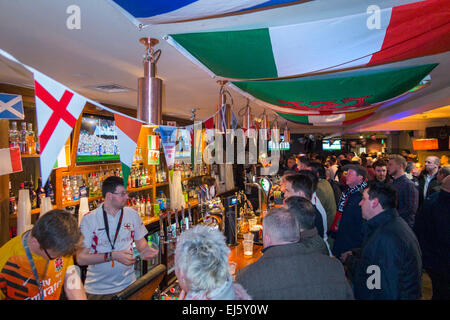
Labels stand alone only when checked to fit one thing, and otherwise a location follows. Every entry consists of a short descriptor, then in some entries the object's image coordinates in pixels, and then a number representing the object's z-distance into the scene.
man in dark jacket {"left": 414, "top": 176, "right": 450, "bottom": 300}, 2.99
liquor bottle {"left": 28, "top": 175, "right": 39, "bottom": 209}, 3.67
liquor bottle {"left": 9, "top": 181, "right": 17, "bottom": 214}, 3.49
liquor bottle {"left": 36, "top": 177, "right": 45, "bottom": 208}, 3.79
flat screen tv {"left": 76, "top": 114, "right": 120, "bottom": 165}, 4.42
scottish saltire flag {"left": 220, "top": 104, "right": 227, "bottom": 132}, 3.06
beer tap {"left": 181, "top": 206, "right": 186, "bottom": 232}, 3.09
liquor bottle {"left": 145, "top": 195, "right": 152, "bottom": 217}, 5.40
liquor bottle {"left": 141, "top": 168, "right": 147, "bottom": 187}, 5.53
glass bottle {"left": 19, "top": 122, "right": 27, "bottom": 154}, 3.55
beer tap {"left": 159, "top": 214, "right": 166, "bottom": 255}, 3.02
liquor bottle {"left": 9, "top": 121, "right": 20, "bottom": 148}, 3.48
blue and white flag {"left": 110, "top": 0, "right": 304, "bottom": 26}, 1.26
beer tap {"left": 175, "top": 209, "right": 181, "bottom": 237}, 2.92
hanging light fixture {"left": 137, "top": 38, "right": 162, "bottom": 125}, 1.89
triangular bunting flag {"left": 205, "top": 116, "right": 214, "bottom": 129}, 4.57
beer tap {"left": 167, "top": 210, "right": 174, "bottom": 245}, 3.07
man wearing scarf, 3.22
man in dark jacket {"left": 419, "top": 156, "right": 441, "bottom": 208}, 4.73
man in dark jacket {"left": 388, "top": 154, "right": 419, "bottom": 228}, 4.04
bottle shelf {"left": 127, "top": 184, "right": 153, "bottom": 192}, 5.13
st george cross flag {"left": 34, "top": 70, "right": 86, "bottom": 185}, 1.42
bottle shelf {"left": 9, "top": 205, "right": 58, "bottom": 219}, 3.46
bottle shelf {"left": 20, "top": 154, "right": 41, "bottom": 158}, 3.50
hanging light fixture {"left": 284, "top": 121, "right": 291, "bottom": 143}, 7.11
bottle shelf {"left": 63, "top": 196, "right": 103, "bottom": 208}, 4.08
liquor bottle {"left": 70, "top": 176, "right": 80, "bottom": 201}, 4.25
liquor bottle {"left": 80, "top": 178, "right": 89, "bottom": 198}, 4.25
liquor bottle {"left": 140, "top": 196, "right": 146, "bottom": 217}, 5.29
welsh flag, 2.72
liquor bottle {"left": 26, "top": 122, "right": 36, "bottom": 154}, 3.63
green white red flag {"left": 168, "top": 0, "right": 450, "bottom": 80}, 1.53
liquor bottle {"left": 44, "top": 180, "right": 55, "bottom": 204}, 3.92
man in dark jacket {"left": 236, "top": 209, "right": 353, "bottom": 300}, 1.52
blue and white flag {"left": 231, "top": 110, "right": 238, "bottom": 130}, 4.35
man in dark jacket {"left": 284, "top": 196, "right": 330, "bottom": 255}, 2.16
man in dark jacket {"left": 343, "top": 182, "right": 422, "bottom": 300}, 1.96
